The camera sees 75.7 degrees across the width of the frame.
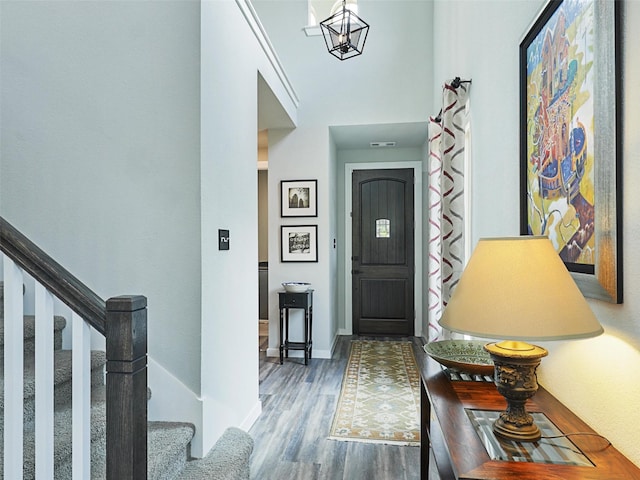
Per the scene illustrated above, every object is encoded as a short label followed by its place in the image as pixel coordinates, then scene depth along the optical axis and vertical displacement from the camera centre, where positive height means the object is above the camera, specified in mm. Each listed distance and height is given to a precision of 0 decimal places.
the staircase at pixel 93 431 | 1515 -742
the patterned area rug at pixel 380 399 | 2725 -1266
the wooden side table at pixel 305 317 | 4336 -814
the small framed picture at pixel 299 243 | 4594 -10
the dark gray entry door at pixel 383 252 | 5520 -136
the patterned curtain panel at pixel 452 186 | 2707 +373
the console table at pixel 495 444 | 907 -512
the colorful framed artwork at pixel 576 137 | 1029 +317
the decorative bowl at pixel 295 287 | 4371 -484
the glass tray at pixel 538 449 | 963 -510
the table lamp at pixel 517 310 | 961 -168
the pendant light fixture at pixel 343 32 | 2932 +1556
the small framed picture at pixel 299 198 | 4566 +492
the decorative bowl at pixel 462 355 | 1521 -461
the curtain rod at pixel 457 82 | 2668 +1040
